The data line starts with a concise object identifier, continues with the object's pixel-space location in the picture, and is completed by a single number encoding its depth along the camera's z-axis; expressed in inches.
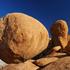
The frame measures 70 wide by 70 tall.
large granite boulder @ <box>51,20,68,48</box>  531.5
